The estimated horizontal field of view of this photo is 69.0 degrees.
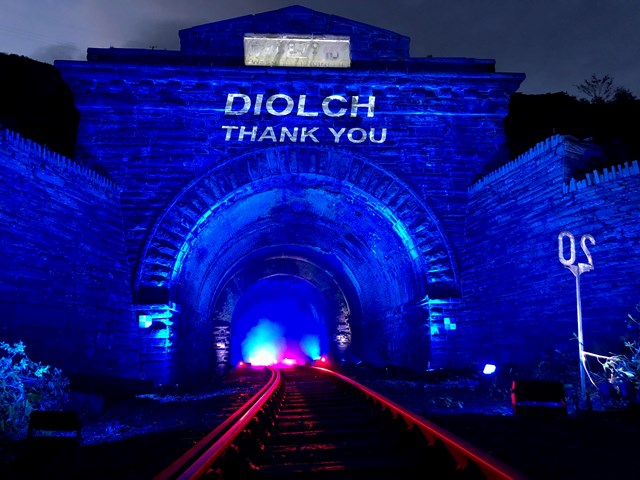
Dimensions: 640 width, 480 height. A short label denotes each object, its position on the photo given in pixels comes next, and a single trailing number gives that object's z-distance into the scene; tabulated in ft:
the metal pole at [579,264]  20.03
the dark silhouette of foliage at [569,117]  56.70
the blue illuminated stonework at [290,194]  28.07
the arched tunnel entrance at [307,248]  36.55
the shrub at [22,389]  18.07
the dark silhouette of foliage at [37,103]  46.03
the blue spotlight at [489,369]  29.96
